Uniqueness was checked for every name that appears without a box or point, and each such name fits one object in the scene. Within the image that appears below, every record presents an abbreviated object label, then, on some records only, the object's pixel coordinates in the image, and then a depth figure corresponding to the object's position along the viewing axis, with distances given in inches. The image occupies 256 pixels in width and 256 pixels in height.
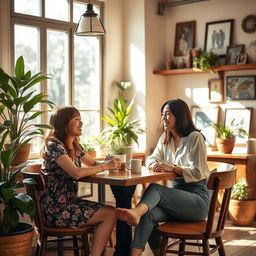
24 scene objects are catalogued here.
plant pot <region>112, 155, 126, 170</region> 142.3
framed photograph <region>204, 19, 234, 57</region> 243.9
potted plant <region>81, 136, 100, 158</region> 220.5
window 210.7
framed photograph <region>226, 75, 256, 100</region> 238.1
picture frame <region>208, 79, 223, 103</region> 248.2
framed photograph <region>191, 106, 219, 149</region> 249.6
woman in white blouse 127.5
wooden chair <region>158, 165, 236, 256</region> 124.3
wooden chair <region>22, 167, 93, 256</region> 128.2
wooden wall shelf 232.9
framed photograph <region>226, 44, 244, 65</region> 239.2
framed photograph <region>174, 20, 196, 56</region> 257.6
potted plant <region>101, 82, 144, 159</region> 234.8
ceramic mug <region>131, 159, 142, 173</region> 137.6
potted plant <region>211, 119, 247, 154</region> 232.2
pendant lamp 157.8
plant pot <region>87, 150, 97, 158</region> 219.7
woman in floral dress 131.3
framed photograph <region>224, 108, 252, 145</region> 238.5
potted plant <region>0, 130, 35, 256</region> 141.9
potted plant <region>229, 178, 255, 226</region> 216.8
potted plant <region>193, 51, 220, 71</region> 240.7
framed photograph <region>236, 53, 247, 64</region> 235.6
